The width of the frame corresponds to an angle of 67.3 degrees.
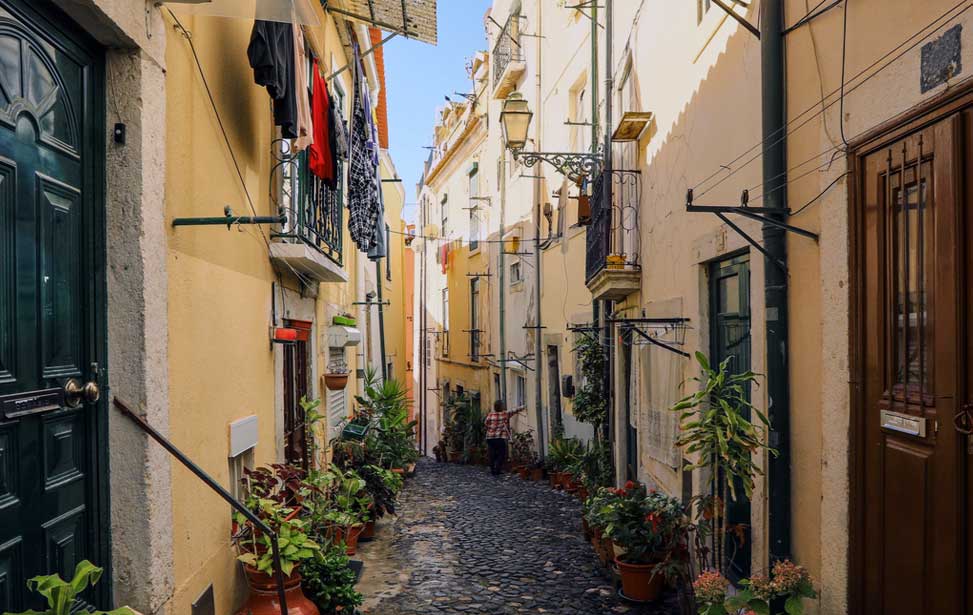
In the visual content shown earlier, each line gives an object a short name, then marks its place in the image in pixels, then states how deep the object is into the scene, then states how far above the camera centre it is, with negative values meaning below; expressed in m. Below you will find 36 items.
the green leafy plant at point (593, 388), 10.60 -1.23
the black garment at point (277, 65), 4.57 +1.55
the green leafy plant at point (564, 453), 12.04 -2.47
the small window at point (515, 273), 17.13 +0.79
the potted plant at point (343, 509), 5.96 -1.80
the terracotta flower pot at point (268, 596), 4.61 -1.83
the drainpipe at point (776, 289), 4.45 +0.09
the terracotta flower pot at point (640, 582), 5.95 -2.27
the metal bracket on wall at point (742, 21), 4.65 +1.81
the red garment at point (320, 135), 6.38 +1.56
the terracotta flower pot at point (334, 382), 8.66 -0.88
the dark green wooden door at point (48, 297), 2.58 +0.05
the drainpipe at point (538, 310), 14.63 -0.09
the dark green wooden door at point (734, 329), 5.40 -0.20
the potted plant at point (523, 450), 14.57 -2.96
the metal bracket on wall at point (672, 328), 6.52 -0.22
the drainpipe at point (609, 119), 9.90 +2.51
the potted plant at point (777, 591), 3.94 -1.59
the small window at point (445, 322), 24.22 -0.52
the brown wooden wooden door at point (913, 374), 2.87 -0.31
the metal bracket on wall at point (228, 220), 3.74 +0.49
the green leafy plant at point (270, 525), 4.51 -1.42
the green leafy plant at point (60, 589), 2.27 -0.87
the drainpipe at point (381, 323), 16.35 -0.37
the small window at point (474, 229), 21.29 +2.28
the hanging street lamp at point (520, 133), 9.96 +2.37
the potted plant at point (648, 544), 5.93 -1.96
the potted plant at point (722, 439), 4.45 -0.84
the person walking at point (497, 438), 14.46 -2.61
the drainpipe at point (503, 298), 17.84 +0.20
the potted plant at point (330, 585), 5.12 -1.98
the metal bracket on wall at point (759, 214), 4.18 +0.54
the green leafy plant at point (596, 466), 10.09 -2.33
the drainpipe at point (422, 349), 26.55 -1.63
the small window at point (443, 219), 25.29 +3.07
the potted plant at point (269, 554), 4.52 -1.55
